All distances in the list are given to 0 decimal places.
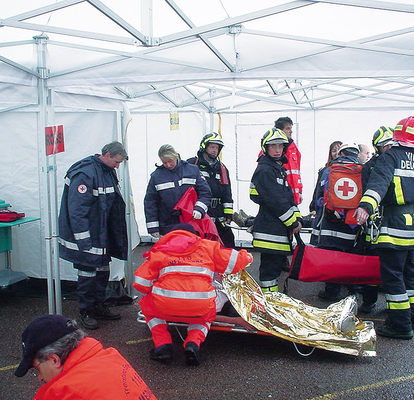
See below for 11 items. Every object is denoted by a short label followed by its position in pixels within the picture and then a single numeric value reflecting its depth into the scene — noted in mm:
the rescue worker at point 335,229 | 5238
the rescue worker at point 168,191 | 5199
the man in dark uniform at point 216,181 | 6084
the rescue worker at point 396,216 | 4234
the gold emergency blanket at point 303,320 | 3809
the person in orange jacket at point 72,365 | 1739
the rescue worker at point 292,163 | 6137
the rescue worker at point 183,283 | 3697
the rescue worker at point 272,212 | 4691
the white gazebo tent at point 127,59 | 3820
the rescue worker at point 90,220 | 4656
